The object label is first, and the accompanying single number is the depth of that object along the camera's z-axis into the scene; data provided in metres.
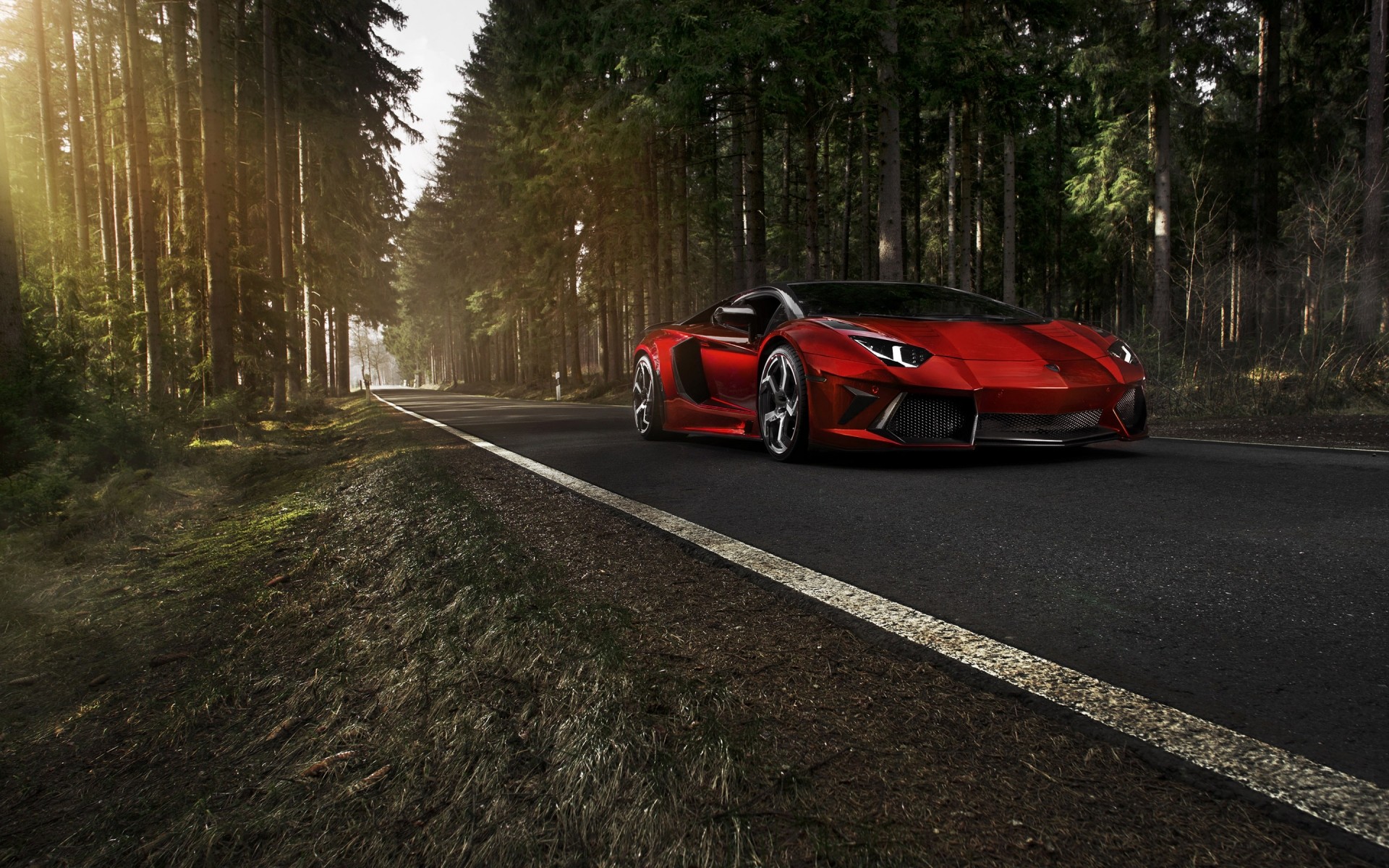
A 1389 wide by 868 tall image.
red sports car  4.81
